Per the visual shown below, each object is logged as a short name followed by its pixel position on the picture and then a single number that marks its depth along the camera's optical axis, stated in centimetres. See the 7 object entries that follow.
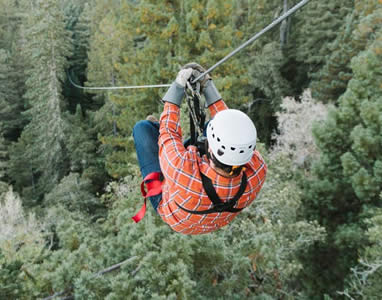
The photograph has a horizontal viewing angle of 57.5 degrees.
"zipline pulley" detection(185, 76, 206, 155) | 268
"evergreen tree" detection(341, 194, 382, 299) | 636
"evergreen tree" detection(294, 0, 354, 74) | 1798
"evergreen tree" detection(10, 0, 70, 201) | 1903
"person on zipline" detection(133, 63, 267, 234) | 212
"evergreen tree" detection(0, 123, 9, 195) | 1680
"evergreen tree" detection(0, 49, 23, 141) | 2105
